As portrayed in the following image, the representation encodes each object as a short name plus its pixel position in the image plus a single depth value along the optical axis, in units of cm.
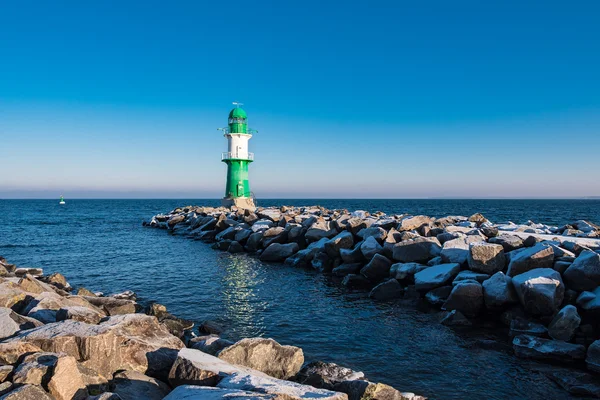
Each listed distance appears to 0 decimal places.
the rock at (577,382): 647
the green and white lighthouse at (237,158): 3609
